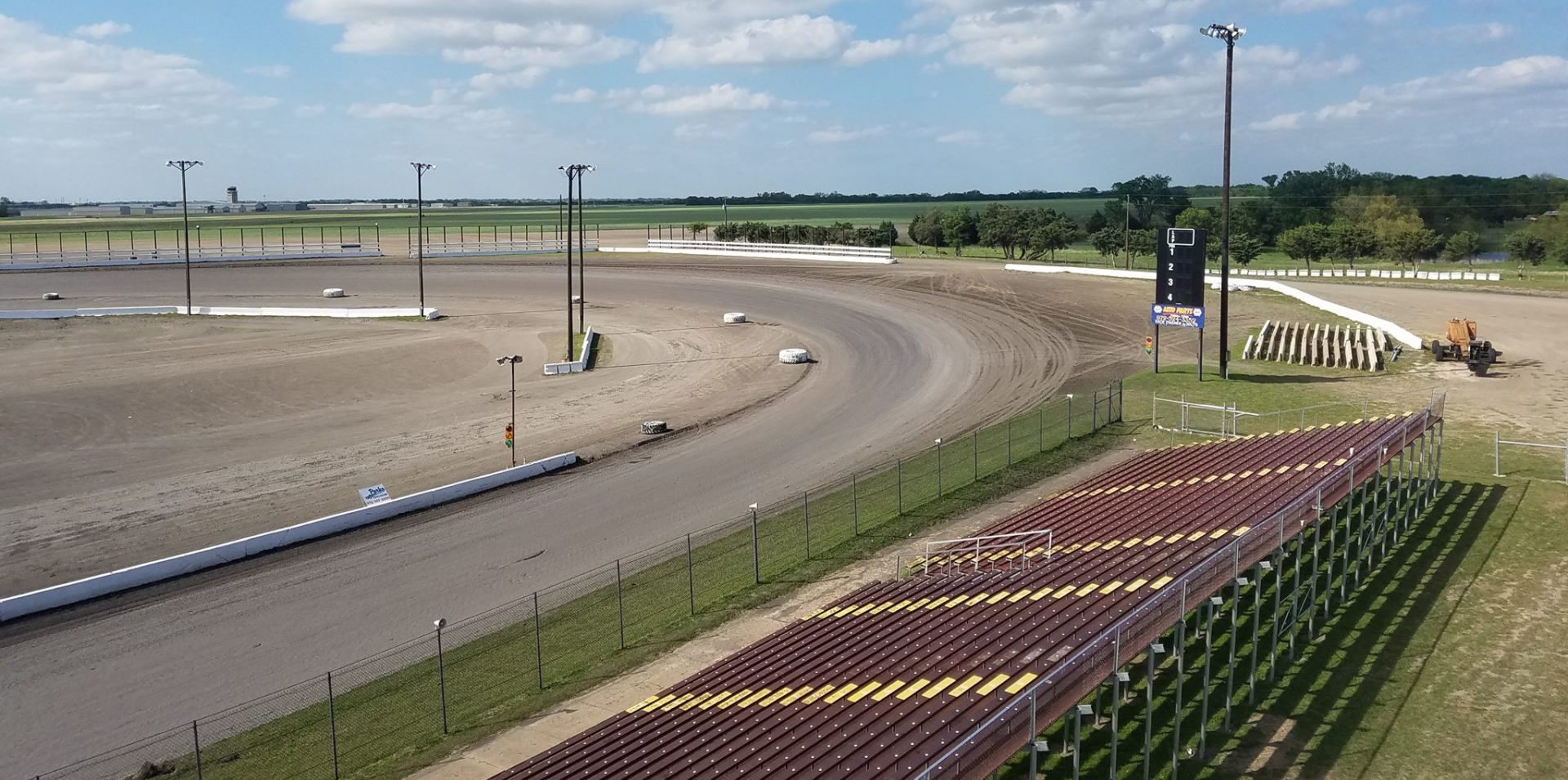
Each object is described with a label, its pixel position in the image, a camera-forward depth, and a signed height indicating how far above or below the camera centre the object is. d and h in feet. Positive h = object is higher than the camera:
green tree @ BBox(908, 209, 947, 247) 405.18 +14.76
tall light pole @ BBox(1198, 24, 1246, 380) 140.87 +2.66
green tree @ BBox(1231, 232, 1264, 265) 309.63 +6.18
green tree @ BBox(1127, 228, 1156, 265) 354.13 +8.55
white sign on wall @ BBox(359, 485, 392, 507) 97.39 -18.88
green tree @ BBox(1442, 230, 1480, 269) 361.92 +7.68
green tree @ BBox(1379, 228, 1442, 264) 343.05 +8.56
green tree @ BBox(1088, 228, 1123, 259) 329.93 +8.72
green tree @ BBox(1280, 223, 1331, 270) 336.29 +8.35
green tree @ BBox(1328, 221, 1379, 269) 340.39 +8.96
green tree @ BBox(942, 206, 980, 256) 392.88 +14.67
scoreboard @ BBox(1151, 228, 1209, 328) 145.28 -0.73
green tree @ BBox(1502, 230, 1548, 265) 329.93 +7.01
